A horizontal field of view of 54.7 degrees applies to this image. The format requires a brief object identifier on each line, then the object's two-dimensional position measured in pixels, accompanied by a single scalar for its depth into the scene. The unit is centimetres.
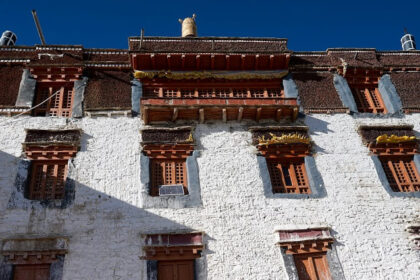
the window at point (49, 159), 1092
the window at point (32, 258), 950
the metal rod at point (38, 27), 1382
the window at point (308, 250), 1025
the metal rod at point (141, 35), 1428
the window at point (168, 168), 1128
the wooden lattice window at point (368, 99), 1418
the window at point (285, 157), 1188
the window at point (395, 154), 1213
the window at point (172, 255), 985
